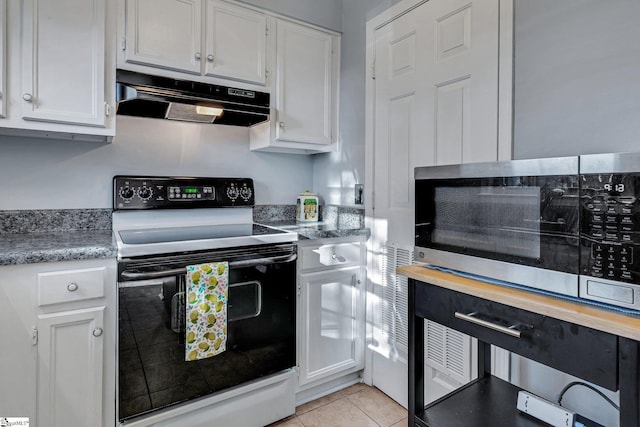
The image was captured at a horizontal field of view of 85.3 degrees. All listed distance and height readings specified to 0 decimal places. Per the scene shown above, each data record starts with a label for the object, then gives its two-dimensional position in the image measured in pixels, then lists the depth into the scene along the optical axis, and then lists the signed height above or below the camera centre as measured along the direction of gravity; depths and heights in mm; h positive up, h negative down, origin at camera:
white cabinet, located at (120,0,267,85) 1670 +891
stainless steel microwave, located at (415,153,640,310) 802 -31
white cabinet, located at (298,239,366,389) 1820 -549
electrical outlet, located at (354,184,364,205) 2135 +103
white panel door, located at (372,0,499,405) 1478 +442
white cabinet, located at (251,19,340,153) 2094 +735
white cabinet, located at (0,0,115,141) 1425 +604
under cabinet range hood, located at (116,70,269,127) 1639 +561
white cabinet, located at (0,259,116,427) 1226 -497
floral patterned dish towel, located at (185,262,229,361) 1433 -420
